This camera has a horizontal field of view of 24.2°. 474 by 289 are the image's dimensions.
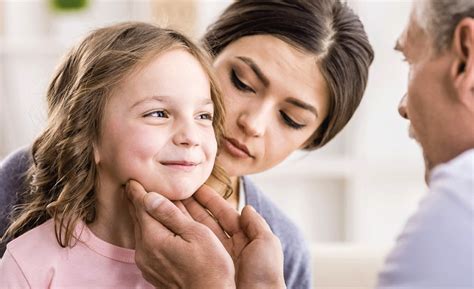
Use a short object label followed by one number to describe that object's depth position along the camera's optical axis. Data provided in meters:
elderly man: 0.83
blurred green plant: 2.66
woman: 1.27
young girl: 1.08
